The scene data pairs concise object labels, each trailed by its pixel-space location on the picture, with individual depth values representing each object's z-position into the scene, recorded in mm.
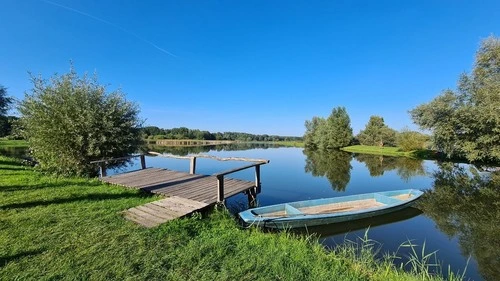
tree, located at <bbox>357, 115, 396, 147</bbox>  50703
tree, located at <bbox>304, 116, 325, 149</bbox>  58219
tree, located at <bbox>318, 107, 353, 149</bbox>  51394
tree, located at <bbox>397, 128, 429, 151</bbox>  37688
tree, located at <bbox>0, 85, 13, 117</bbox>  25609
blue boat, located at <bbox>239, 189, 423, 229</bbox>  6738
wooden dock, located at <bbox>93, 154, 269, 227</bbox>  5742
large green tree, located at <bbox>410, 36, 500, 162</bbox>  20844
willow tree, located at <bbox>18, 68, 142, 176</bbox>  10242
